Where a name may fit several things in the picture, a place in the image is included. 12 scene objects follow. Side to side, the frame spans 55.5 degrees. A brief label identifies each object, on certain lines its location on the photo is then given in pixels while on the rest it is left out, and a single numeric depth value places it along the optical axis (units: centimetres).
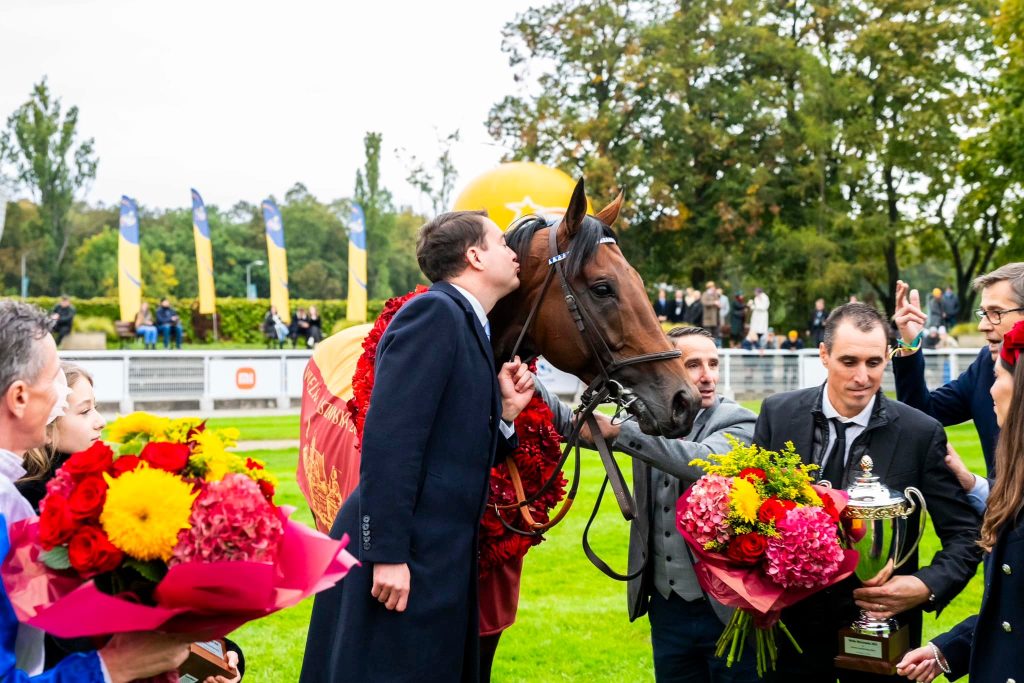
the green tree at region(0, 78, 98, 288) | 5278
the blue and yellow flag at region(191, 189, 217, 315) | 3246
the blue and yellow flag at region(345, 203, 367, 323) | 3111
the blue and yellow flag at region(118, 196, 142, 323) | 2911
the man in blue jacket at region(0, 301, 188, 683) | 198
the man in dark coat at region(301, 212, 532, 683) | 263
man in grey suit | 360
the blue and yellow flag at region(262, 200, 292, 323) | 3128
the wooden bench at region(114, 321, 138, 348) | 2792
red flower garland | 352
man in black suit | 322
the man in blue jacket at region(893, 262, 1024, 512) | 386
